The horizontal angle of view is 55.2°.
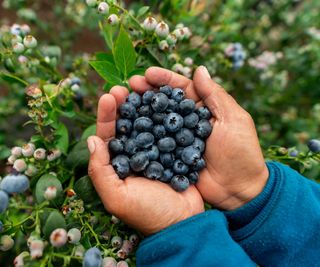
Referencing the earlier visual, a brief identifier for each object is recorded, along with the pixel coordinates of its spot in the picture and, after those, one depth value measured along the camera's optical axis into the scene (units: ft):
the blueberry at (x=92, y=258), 0.75
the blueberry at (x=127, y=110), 0.97
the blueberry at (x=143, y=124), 0.97
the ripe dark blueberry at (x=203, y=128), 1.00
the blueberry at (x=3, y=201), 0.78
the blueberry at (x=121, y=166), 0.91
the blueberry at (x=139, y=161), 0.91
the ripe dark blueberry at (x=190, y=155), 0.95
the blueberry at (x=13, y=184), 0.82
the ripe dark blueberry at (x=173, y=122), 0.97
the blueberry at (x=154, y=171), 0.93
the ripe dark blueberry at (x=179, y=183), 0.94
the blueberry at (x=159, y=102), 0.97
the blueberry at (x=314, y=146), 1.04
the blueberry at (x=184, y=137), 0.98
